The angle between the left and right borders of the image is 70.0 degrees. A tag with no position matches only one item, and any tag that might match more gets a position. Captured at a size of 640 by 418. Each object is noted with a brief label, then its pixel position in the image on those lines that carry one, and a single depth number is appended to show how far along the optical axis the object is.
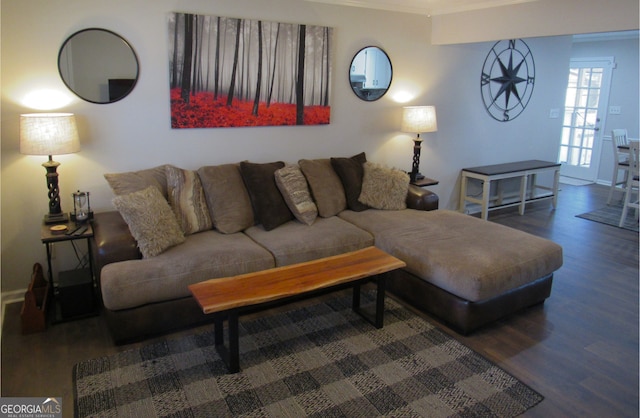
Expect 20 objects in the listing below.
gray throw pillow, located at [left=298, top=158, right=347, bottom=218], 3.90
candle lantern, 3.15
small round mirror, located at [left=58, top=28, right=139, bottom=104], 3.17
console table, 5.30
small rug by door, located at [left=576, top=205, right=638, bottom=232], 5.40
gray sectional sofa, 2.82
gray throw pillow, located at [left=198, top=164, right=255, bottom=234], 3.50
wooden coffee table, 2.42
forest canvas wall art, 3.56
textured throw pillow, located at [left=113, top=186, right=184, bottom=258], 2.91
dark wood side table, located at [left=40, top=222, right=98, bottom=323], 2.96
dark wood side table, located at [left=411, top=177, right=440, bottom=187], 4.77
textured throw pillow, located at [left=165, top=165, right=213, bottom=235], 3.37
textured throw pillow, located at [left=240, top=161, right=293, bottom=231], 3.58
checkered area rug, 2.27
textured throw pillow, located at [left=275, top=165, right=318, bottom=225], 3.69
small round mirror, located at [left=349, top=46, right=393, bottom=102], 4.43
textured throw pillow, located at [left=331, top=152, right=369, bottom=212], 4.10
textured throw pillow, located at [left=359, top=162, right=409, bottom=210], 4.12
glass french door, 7.47
